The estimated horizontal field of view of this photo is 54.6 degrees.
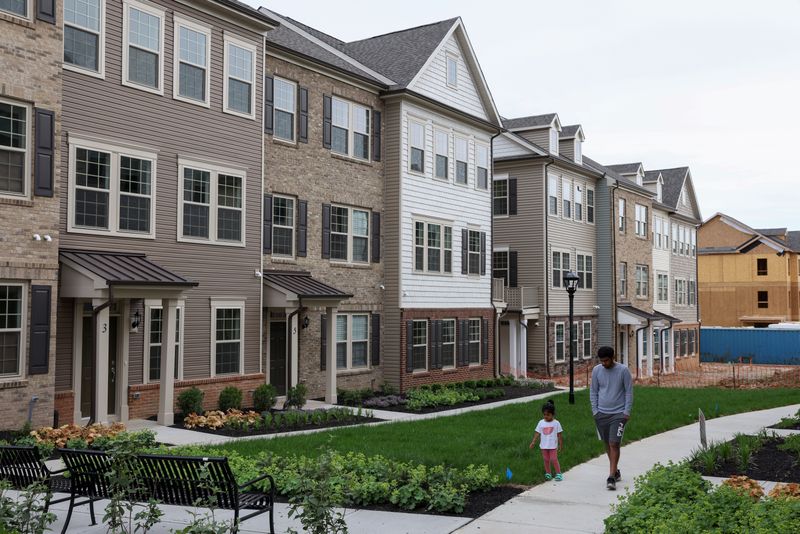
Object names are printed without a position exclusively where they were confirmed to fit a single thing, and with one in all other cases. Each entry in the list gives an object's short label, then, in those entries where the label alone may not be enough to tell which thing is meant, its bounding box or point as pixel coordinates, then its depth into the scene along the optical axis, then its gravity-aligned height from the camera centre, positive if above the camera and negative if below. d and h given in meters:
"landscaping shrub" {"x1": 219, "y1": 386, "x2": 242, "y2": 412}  18.09 -1.95
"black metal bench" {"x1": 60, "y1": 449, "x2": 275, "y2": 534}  7.74 -1.73
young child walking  10.91 -1.70
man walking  10.42 -1.17
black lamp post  21.06 +0.83
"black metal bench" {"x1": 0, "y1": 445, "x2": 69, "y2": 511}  8.54 -1.74
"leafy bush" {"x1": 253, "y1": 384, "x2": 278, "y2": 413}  18.88 -2.01
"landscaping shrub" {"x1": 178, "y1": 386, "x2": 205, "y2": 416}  17.09 -1.91
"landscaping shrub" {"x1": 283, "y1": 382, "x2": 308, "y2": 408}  19.70 -2.07
